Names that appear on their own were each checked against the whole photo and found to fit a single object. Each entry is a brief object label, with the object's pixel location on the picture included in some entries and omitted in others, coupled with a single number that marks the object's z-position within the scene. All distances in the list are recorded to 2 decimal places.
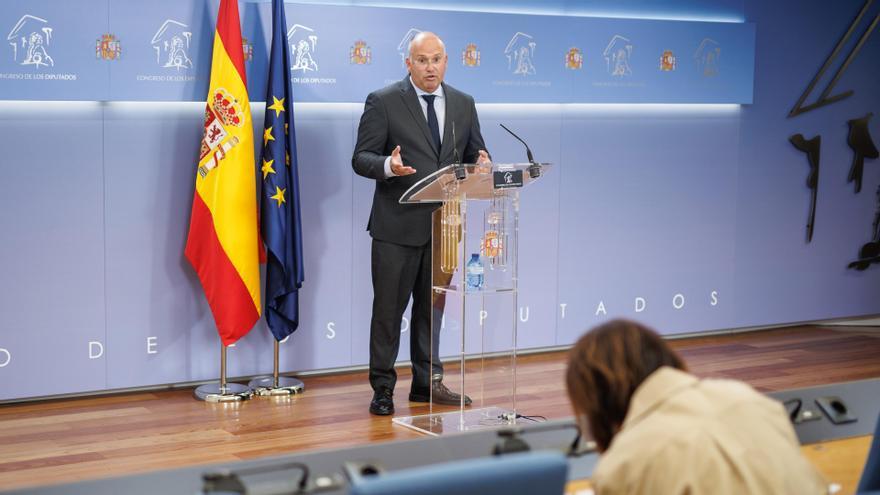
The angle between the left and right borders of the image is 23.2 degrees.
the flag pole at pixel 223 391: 11.64
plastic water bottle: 9.86
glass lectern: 9.79
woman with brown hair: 3.94
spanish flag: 11.46
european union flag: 11.69
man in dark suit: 10.71
